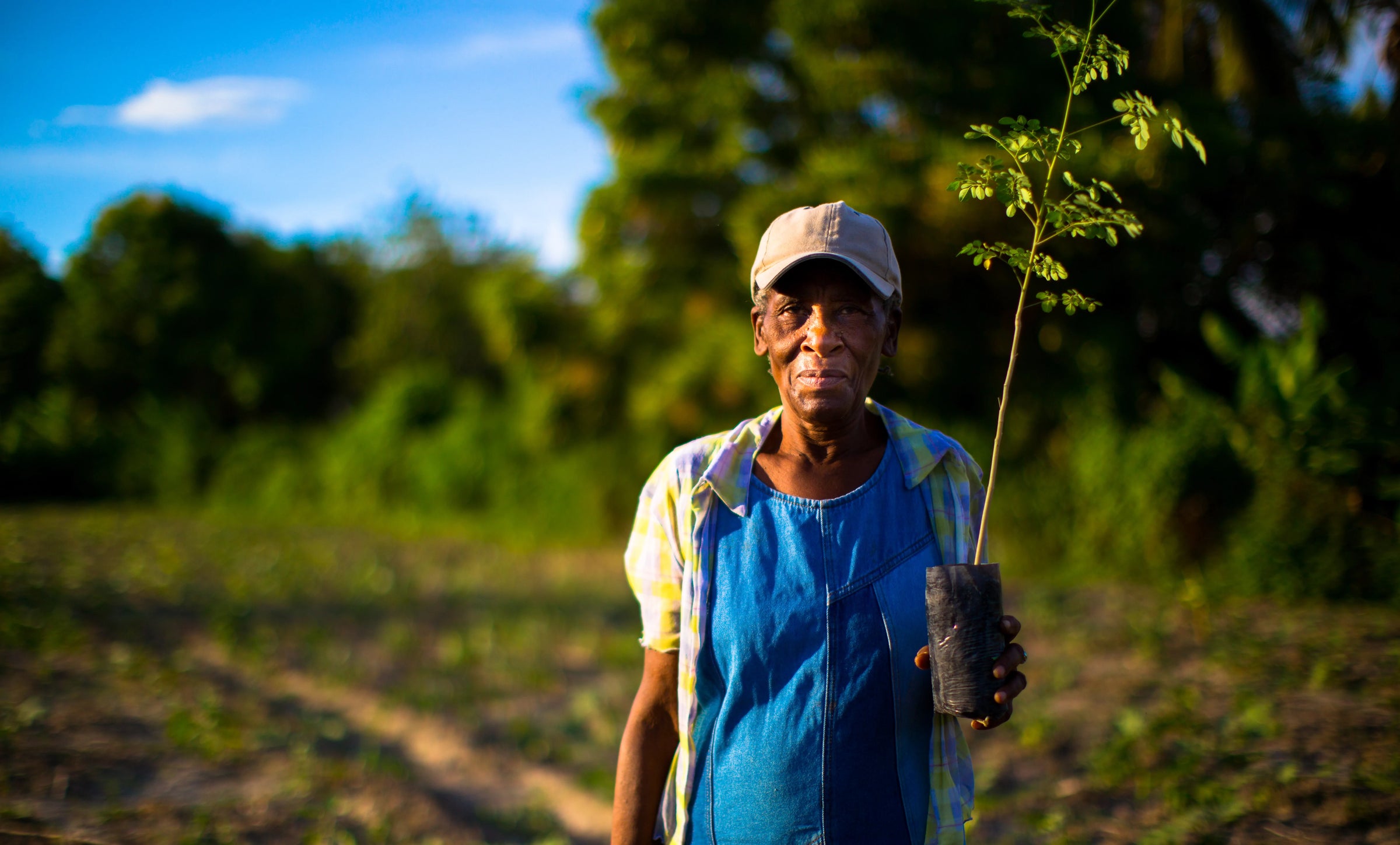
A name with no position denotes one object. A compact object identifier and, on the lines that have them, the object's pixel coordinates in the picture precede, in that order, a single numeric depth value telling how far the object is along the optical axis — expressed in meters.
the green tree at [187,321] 20.16
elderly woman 1.79
